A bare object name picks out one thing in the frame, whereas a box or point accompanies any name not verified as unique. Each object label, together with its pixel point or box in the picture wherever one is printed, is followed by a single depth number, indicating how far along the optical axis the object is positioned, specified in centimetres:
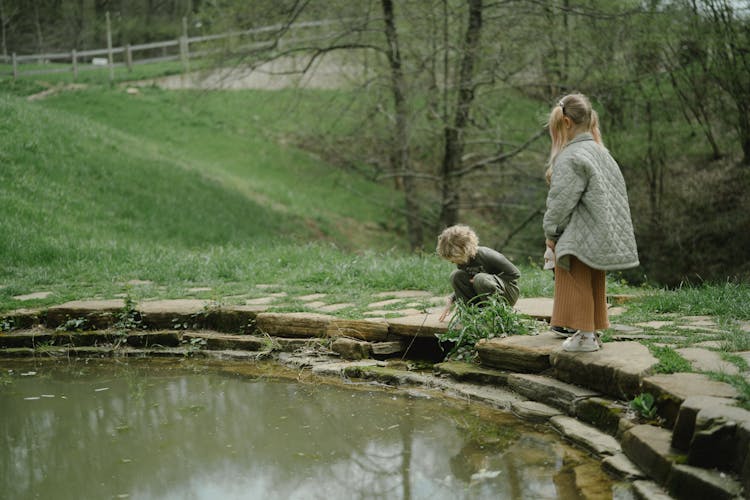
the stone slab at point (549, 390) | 435
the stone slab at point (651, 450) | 331
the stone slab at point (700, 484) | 296
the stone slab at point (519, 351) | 483
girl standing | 439
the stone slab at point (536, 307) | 576
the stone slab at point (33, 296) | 742
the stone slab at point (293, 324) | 618
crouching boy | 543
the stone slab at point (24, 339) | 670
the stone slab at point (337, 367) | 554
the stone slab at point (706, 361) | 394
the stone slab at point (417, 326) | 562
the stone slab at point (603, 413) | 399
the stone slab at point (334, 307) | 652
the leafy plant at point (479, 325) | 533
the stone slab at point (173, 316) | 673
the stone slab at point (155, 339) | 657
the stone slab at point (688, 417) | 329
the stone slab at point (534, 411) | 437
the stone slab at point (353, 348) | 578
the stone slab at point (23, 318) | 689
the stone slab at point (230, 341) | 628
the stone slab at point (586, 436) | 379
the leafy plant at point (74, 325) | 675
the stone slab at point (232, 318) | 655
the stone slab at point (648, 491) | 321
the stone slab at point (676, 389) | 357
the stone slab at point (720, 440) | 308
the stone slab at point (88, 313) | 680
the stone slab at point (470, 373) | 497
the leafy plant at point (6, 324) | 685
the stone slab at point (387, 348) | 580
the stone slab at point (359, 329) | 585
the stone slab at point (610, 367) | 406
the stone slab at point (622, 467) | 345
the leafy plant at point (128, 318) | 671
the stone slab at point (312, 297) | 712
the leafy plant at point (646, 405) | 376
